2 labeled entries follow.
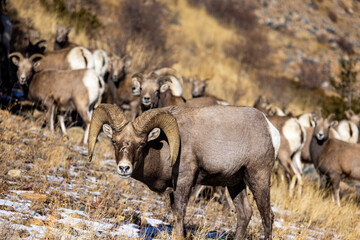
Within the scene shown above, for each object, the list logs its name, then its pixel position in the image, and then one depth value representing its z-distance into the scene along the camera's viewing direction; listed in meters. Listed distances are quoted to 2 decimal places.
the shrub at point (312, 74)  57.94
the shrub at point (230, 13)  64.25
